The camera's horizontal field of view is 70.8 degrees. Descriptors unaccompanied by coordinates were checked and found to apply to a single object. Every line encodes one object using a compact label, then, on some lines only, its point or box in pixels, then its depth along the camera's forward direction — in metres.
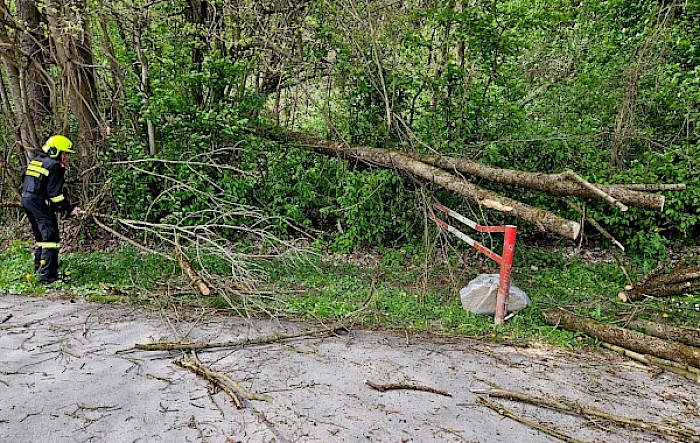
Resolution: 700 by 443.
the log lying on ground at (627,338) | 4.39
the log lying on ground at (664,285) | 5.93
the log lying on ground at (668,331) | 4.59
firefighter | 6.35
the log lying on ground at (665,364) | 4.24
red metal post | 5.15
